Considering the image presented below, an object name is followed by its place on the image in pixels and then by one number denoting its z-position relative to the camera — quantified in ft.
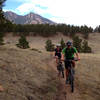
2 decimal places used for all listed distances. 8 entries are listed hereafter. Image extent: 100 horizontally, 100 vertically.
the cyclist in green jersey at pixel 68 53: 24.83
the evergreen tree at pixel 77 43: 158.69
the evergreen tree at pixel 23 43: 145.78
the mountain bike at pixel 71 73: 24.12
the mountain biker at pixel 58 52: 33.81
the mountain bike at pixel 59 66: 33.69
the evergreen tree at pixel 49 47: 167.87
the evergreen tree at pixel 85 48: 158.78
